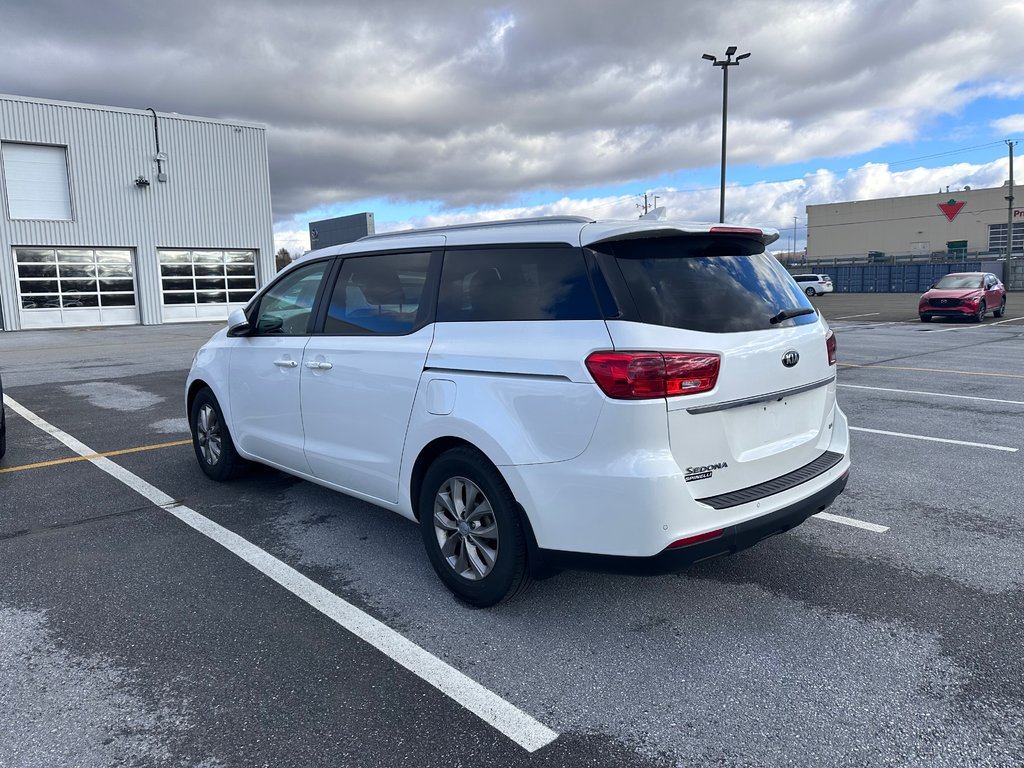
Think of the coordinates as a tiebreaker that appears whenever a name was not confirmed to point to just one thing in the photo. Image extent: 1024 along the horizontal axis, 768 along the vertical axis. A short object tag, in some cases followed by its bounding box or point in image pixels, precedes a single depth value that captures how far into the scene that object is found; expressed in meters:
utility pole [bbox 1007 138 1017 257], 43.42
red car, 21.48
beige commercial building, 70.81
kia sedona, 2.91
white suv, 47.69
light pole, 24.25
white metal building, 24.95
